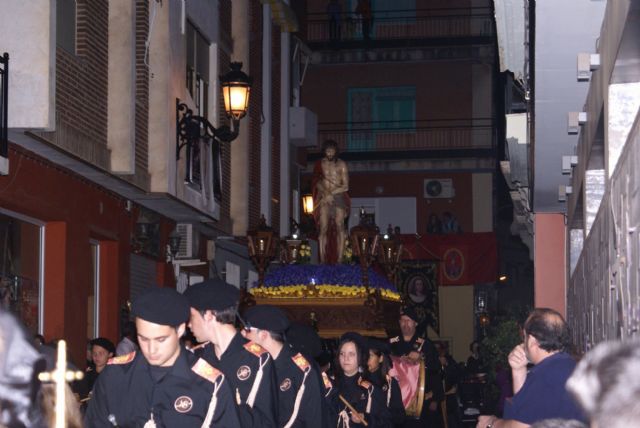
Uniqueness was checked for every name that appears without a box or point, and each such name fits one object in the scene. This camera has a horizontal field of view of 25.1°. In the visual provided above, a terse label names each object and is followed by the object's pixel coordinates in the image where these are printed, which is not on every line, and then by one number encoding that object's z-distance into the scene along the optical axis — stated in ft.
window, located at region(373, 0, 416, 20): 159.94
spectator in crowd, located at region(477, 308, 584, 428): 26.50
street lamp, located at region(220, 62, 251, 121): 71.82
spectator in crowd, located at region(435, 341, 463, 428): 81.71
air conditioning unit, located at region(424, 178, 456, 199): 154.92
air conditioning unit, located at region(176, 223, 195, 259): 86.53
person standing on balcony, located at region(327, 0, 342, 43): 157.79
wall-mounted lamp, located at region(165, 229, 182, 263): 84.28
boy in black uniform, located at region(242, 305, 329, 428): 34.27
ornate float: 76.79
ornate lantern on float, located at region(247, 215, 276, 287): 80.33
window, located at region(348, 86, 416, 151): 159.63
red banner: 143.13
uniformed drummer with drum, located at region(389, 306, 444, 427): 58.54
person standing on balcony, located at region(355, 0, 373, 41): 156.97
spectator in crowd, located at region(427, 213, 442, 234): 152.76
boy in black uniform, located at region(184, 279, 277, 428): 29.07
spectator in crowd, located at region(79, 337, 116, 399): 51.55
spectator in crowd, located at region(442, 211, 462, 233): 152.25
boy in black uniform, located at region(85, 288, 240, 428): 24.34
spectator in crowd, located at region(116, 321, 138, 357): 52.70
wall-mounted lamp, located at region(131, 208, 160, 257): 76.48
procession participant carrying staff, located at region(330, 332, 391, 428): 44.29
